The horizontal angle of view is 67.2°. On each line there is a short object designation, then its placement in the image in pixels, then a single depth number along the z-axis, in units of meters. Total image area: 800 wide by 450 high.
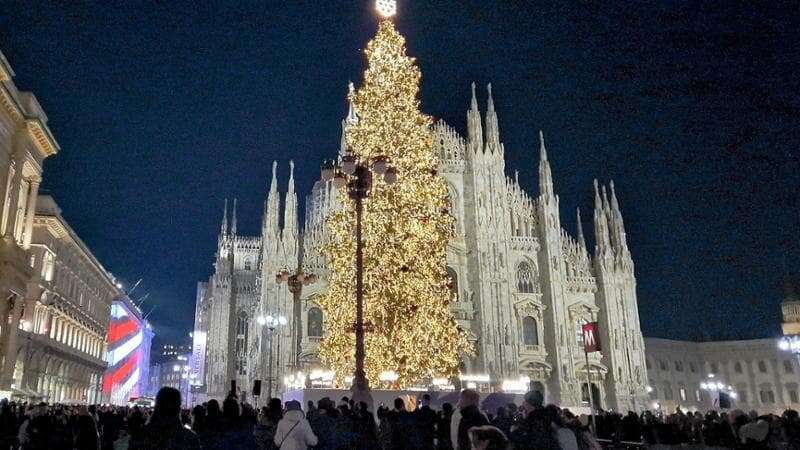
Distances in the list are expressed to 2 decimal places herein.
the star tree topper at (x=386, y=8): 25.91
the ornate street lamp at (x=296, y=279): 20.52
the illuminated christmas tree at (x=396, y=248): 22.50
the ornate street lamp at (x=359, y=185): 15.15
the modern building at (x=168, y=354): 195.38
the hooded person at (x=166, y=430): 4.73
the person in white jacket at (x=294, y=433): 6.89
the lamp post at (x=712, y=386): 52.56
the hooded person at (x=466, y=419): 7.40
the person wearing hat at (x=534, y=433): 5.48
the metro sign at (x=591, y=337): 17.55
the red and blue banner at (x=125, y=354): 69.75
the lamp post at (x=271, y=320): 25.74
